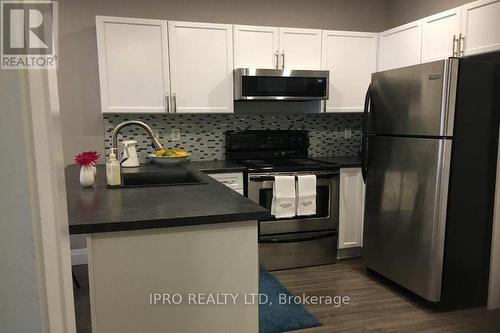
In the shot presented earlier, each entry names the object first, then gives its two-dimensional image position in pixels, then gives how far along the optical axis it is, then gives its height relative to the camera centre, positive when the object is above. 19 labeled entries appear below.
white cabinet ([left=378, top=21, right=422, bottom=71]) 3.17 +0.67
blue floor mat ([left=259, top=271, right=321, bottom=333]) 2.33 -1.27
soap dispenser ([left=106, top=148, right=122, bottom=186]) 1.99 -0.26
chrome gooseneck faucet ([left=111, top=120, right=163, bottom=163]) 2.25 -0.07
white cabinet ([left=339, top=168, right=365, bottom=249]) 3.42 -0.80
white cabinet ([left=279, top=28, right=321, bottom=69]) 3.39 +0.67
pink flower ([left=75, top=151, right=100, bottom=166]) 1.97 -0.20
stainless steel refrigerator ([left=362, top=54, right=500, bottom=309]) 2.33 -0.35
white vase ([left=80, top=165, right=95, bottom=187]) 1.99 -0.29
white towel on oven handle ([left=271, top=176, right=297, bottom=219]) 3.14 -0.63
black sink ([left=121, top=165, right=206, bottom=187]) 2.61 -0.39
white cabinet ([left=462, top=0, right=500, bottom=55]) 2.50 +0.66
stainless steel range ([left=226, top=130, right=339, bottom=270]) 3.17 -0.86
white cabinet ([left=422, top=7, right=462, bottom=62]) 2.80 +0.68
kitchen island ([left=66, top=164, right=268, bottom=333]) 1.36 -0.54
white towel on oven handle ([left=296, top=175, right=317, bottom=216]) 3.19 -0.62
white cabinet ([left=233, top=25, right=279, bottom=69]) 3.29 +0.67
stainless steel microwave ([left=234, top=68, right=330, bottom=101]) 3.22 +0.33
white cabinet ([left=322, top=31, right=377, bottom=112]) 3.53 +0.54
